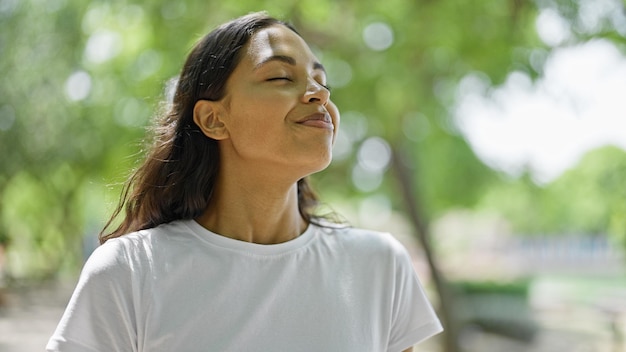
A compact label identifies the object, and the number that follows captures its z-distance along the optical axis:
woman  0.91
